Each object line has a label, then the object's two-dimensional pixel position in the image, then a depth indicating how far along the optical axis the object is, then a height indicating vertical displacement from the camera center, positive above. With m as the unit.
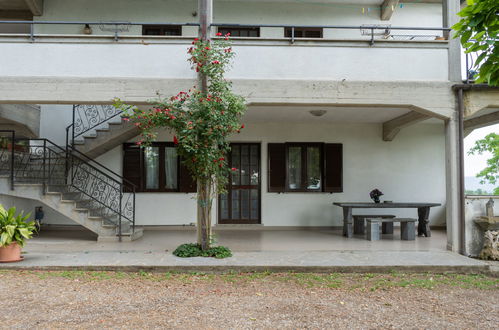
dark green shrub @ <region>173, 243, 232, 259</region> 6.64 -1.29
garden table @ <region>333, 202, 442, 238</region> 8.71 -0.86
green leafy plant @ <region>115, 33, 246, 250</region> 6.33 +0.94
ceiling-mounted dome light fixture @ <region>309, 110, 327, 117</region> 8.98 +1.51
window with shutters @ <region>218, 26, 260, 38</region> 10.18 +3.86
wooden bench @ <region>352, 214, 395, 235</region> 9.47 -1.21
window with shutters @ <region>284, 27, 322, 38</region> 10.35 +3.88
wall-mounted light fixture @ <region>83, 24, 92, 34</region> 9.57 +3.68
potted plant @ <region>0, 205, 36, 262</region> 6.09 -0.90
